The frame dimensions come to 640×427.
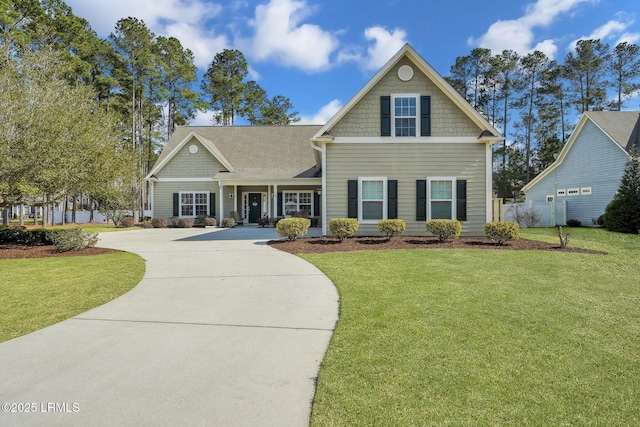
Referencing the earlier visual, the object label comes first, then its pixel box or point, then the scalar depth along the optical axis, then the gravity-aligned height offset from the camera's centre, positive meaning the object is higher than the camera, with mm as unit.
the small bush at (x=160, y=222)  20625 -1033
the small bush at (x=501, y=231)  10898 -846
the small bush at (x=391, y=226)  11586 -722
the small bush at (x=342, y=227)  11500 -753
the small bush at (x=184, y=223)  20219 -1068
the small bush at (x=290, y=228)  11656 -791
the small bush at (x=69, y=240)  10625 -1097
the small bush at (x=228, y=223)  20112 -1065
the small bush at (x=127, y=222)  22547 -1124
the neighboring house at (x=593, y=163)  19016 +2606
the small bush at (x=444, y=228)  11305 -775
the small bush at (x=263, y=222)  19844 -992
